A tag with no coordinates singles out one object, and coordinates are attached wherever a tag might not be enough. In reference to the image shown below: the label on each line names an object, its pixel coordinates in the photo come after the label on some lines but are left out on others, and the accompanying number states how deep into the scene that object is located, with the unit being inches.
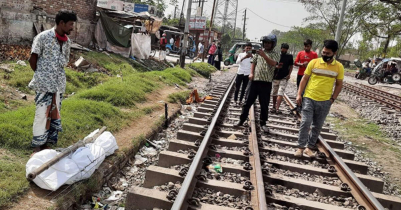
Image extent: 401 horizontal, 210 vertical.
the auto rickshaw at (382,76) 885.2
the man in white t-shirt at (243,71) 315.3
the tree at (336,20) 1773.9
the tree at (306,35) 2777.8
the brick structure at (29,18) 407.8
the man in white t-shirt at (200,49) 951.2
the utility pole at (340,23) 546.0
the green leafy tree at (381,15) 1186.7
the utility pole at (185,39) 618.5
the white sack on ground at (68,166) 125.2
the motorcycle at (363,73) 1154.7
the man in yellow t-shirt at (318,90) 185.5
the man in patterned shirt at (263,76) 218.2
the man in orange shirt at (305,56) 297.6
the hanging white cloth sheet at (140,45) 637.9
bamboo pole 119.1
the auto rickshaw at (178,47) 1104.3
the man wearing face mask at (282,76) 291.6
